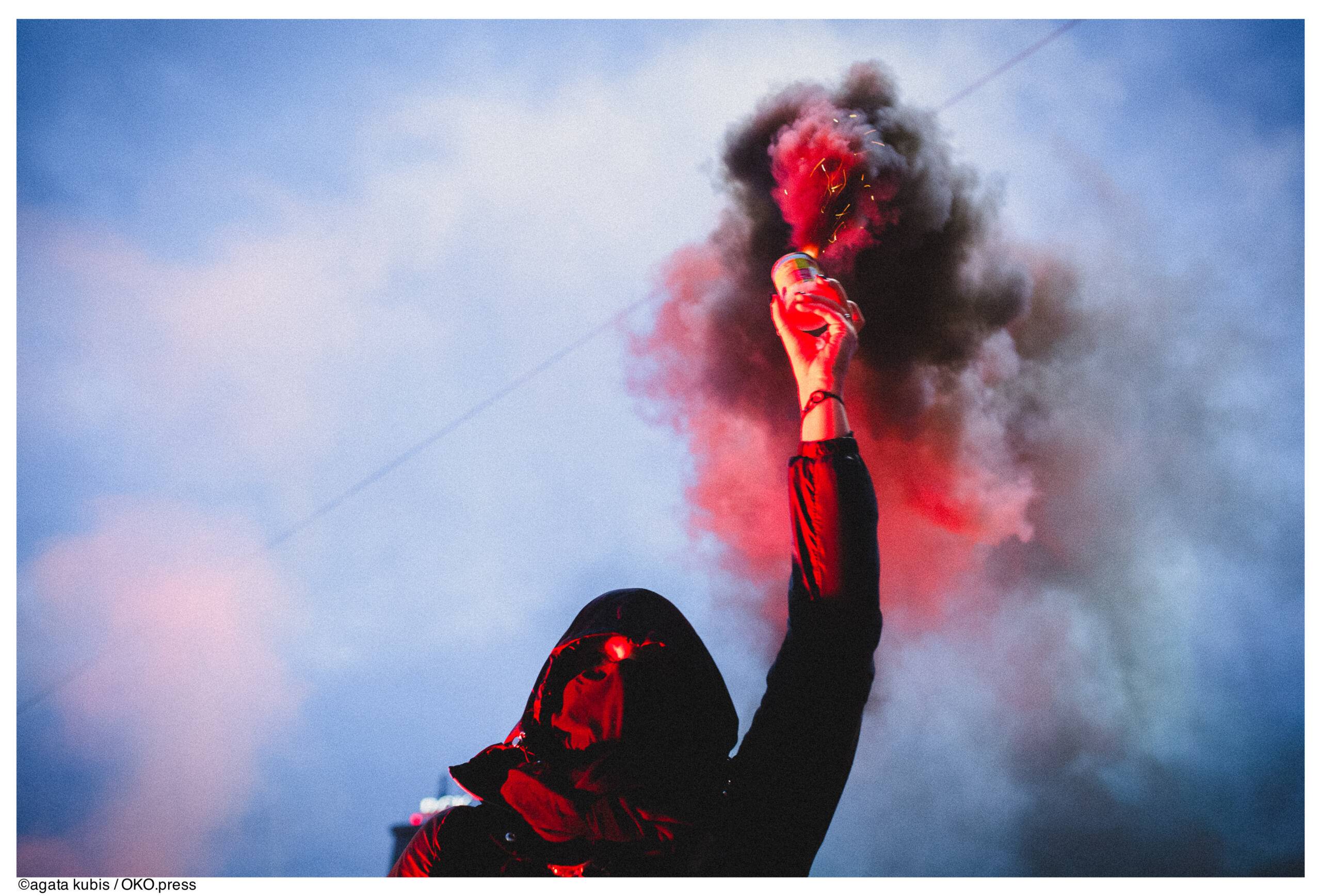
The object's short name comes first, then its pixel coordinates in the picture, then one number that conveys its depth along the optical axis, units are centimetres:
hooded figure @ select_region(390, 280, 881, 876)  185
